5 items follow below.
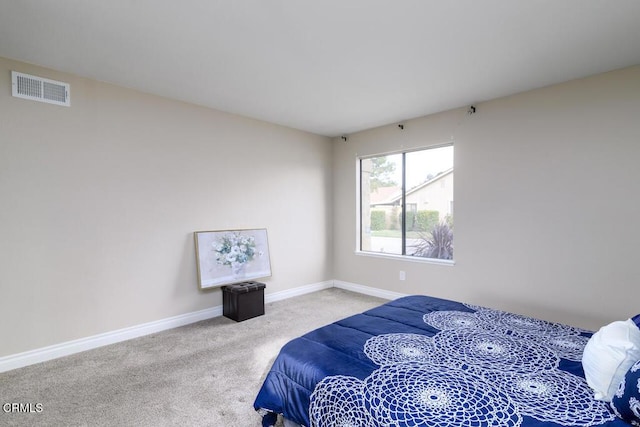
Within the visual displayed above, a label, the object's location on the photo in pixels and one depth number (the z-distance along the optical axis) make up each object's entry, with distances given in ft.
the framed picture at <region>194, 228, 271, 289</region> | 12.03
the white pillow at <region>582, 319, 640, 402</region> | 4.17
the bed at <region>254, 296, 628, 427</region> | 4.10
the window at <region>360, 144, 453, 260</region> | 13.26
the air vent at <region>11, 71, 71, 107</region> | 8.46
